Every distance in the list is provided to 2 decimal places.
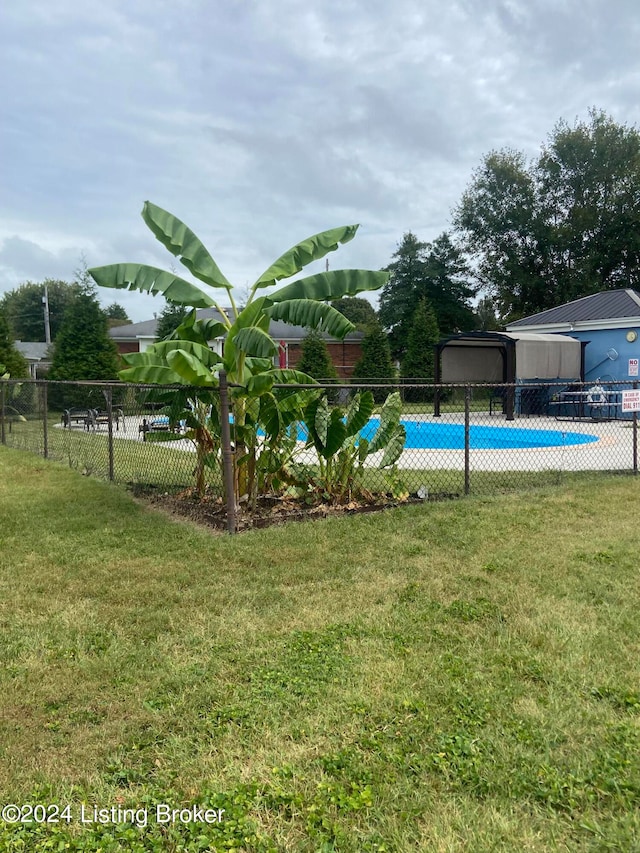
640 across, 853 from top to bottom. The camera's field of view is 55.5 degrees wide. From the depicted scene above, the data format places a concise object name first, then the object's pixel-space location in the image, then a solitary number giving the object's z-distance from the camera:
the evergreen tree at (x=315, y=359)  26.66
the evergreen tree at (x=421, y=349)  28.77
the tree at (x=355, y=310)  57.59
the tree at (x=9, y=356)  21.77
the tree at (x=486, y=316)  41.12
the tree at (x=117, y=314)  68.50
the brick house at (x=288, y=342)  35.28
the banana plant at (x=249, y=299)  5.99
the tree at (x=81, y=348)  21.64
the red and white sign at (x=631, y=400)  7.80
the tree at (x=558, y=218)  34.25
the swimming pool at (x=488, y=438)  13.81
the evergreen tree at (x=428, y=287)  38.97
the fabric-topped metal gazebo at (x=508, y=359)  19.25
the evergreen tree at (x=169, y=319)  25.11
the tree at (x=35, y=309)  59.19
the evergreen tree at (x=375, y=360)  27.50
